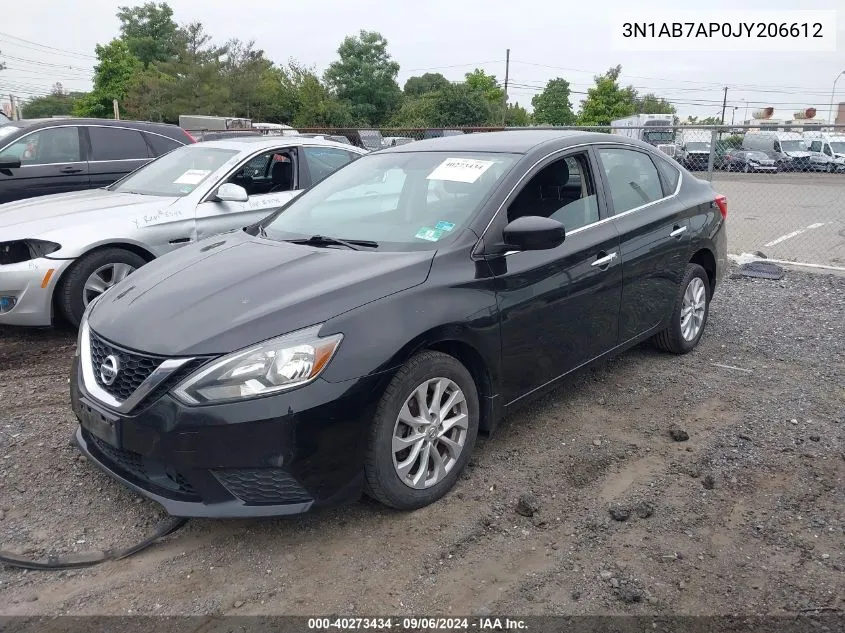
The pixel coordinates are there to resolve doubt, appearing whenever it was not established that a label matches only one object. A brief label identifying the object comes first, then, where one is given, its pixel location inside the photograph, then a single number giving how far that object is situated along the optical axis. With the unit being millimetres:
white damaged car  5238
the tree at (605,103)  59781
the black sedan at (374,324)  2686
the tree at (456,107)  54531
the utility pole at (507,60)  67438
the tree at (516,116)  70250
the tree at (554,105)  77812
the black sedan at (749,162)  21994
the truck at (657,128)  10550
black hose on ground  2822
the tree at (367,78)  62625
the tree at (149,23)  70500
